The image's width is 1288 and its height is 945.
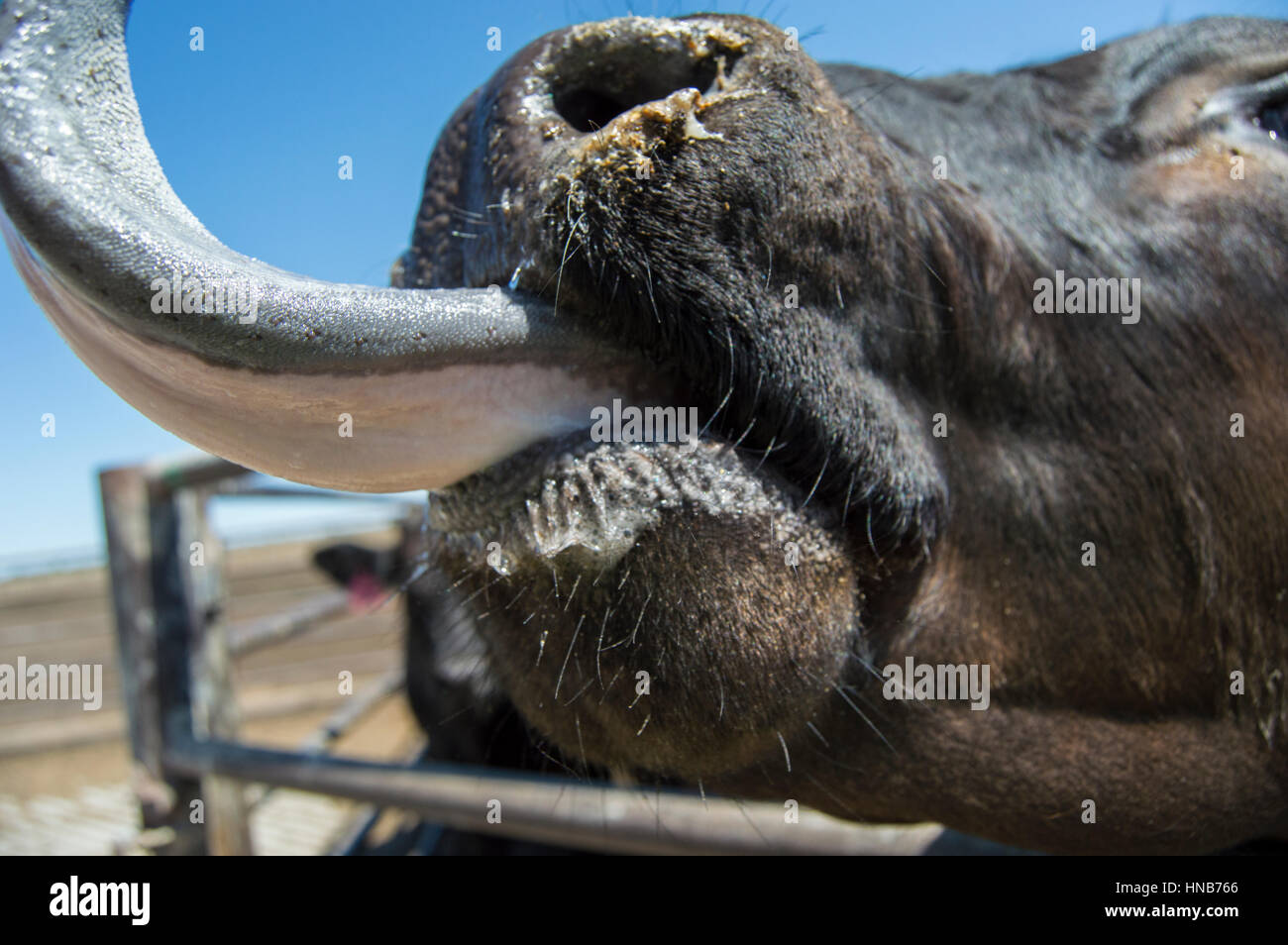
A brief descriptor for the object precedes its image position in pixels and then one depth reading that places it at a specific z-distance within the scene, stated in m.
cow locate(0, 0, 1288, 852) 0.24
